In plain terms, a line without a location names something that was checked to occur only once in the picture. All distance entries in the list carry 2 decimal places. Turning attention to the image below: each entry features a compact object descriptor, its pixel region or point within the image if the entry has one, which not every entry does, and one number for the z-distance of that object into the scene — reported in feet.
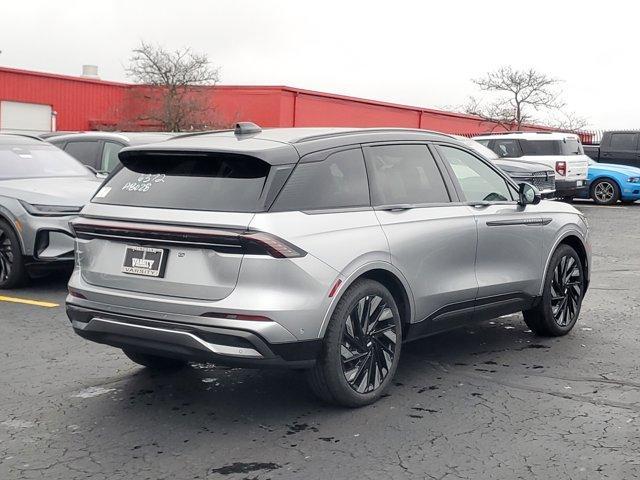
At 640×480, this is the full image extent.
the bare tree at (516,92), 146.10
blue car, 76.02
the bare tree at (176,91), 106.11
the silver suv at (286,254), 15.39
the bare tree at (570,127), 162.40
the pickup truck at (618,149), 86.84
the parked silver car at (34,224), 29.32
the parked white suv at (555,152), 70.08
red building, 105.91
